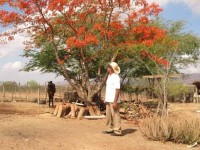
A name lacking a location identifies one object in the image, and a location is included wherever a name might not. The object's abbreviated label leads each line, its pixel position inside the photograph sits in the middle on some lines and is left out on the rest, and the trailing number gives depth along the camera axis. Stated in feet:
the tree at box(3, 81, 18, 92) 107.22
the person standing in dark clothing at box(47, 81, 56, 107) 77.00
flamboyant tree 54.34
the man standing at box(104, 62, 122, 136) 34.09
